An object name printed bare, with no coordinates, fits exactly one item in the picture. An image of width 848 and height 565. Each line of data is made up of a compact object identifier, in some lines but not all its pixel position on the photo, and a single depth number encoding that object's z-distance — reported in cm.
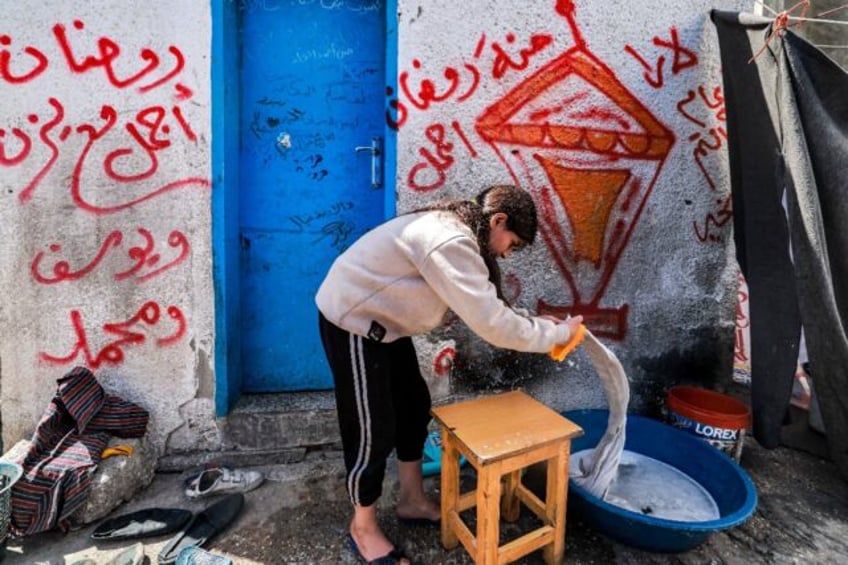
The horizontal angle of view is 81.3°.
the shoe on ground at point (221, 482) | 249
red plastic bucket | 268
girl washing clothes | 173
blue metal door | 276
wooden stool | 187
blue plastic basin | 199
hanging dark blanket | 246
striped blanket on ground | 217
